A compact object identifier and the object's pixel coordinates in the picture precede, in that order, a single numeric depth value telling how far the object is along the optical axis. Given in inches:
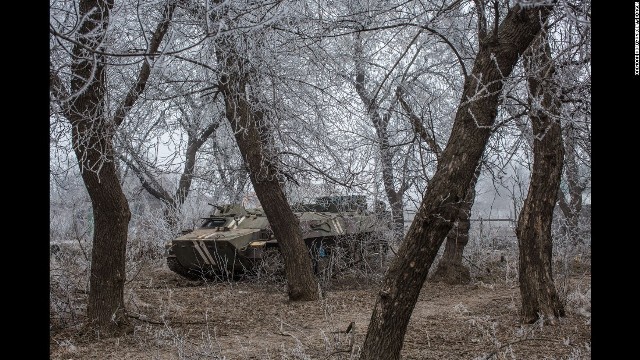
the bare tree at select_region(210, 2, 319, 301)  362.0
